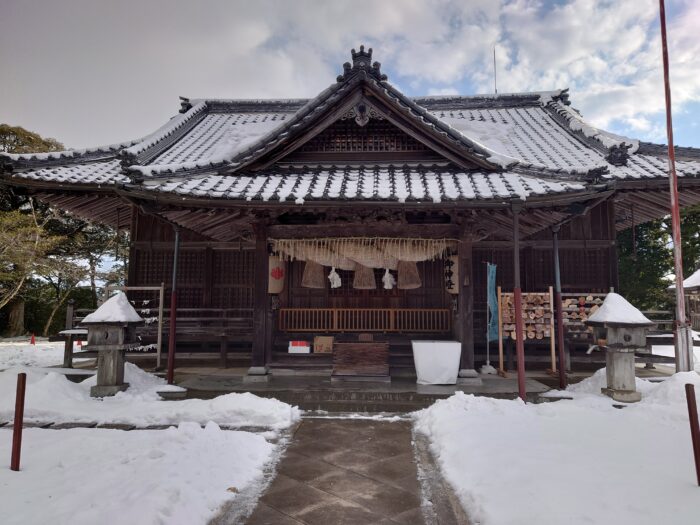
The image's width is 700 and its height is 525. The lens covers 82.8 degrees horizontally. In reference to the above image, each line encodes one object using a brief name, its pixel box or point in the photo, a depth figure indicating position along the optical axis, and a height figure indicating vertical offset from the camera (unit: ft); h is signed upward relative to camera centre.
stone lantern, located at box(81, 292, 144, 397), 25.73 -3.11
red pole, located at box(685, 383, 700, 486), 11.91 -3.75
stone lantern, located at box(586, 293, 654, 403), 23.75 -2.88
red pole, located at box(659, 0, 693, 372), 24.77 +2.65
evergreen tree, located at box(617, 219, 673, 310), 64.85 +5.24
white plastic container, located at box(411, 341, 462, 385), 27.68 -4.54
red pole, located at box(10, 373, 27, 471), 14.30 -4.74
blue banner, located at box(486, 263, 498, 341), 32.26 -0.42
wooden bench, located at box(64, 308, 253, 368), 35.73 -2.91
